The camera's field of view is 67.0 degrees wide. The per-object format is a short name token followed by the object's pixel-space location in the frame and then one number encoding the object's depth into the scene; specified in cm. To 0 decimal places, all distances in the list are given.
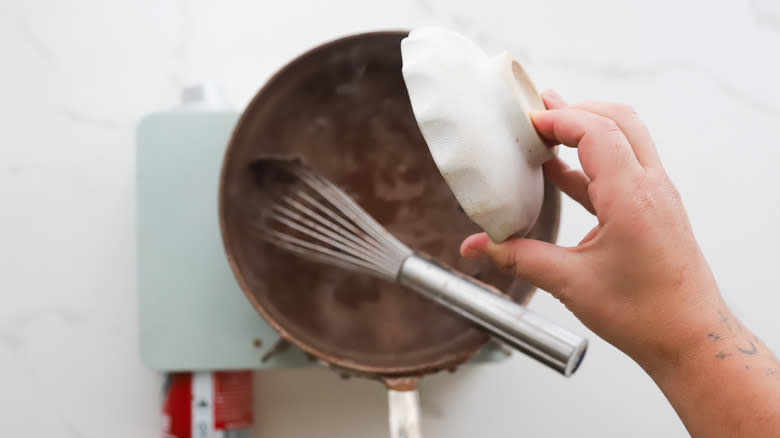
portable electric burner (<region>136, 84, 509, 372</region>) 56
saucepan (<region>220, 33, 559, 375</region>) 52
